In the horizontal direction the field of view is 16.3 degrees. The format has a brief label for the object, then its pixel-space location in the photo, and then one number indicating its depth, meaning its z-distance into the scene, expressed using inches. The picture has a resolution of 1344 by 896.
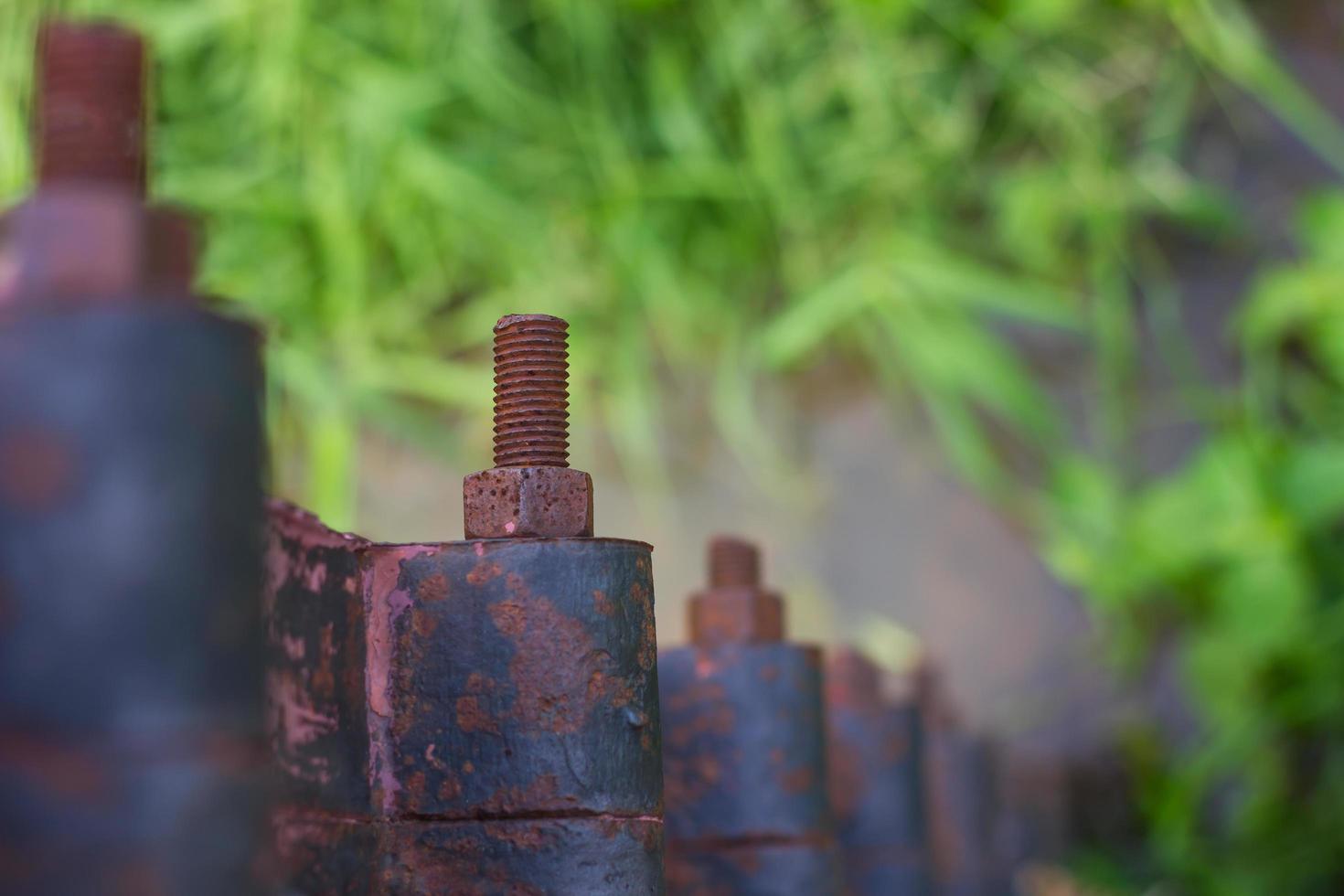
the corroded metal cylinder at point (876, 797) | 59.5
